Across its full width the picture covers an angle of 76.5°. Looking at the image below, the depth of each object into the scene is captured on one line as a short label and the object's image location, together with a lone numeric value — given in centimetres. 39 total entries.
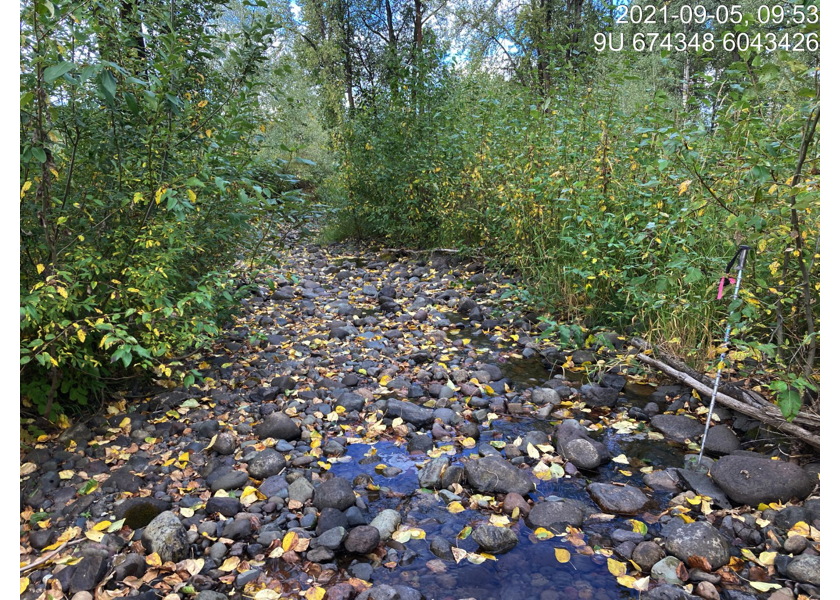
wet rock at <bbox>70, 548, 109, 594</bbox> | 195
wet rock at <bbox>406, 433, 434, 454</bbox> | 306
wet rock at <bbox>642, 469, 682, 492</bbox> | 262
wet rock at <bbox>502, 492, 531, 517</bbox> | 248
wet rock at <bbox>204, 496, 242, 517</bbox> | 243
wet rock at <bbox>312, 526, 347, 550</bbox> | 224
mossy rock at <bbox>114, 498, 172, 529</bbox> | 232
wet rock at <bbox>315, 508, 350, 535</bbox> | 234
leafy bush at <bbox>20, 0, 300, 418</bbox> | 229
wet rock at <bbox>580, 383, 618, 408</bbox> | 352
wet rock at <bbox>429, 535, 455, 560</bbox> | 221
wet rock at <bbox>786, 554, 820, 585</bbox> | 194
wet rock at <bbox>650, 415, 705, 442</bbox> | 304
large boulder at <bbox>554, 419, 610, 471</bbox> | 282
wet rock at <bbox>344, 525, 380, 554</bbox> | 222
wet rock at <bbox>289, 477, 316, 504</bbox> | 256
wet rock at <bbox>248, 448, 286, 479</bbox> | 275
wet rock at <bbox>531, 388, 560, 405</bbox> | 359
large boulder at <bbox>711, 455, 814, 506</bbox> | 236
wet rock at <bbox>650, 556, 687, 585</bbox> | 202
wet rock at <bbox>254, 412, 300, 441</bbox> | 312
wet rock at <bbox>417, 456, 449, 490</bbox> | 270
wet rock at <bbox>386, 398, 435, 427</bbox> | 336
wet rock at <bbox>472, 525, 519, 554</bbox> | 223
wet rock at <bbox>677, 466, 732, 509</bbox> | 247
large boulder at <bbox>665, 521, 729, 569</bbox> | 208
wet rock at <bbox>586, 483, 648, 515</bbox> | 246
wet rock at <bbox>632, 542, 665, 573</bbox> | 210
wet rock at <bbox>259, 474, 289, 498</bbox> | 259
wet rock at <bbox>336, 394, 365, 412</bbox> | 354
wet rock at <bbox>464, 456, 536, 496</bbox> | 263
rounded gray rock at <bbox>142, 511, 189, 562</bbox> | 214
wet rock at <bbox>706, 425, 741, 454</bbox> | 285
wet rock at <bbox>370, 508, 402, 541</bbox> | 233
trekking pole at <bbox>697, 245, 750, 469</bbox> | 249
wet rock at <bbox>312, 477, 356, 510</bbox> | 248
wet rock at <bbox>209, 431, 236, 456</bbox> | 293
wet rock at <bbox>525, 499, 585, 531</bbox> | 238
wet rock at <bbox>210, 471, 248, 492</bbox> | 262
